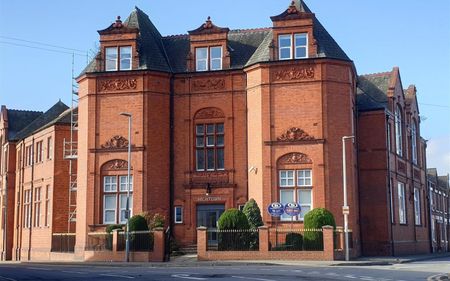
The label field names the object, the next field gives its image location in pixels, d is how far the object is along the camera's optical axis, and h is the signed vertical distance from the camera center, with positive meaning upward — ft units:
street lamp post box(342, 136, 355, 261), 121.49 +4.89
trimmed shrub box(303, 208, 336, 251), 121.60 +1.11
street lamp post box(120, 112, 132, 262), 126.31 -0.45
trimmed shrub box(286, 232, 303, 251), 122.93 -1.88
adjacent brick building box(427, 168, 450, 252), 213.13 +5.81
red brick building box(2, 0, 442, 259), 135.85 +20.93
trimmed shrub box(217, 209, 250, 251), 123.75 -1.09
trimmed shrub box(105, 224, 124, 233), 136.13 +0.91
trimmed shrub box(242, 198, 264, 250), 128.10 +3.13
